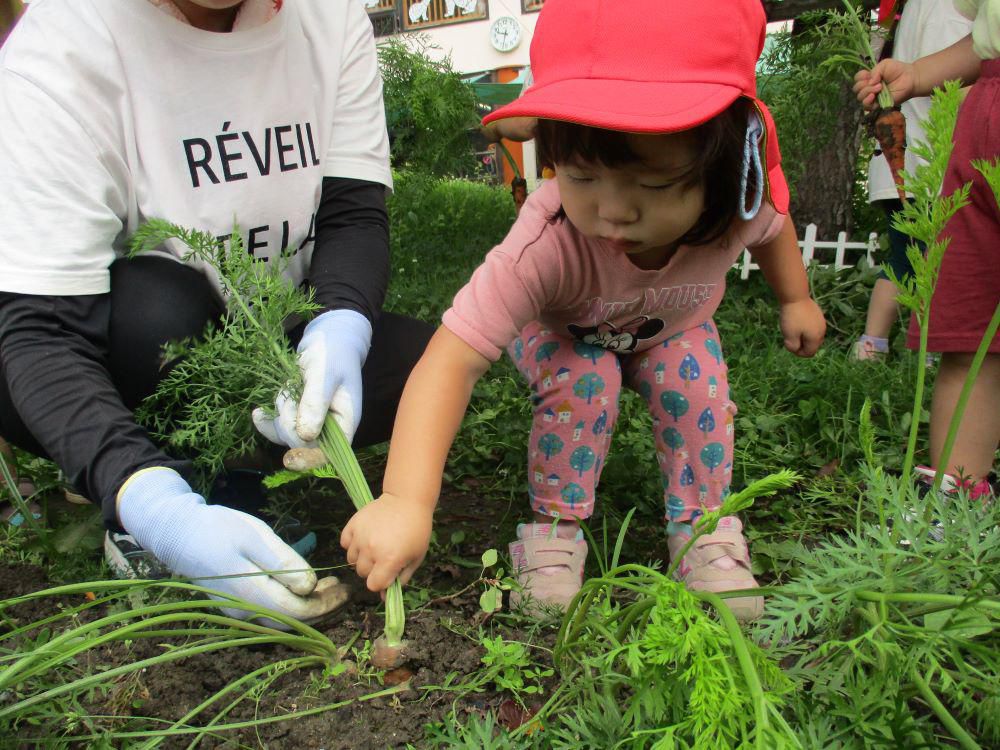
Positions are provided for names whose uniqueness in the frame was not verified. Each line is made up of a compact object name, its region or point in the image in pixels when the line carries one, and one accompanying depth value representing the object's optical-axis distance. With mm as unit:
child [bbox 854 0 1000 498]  1642
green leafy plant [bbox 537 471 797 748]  677
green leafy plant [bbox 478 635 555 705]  1093
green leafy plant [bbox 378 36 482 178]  3420
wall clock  11375
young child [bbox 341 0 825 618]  1094
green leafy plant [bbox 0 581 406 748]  896
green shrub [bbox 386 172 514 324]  3236
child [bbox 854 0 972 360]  2334
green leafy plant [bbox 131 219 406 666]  1293
